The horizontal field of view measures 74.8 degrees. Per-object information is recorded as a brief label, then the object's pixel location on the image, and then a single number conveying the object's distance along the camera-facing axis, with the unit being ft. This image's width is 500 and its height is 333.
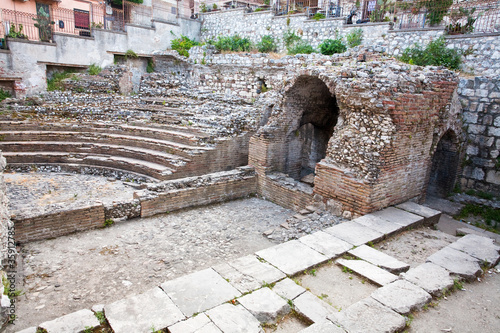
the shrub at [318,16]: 49.08
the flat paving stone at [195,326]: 10.01
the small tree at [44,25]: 44.65
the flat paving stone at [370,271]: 12.94
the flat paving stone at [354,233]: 16.11
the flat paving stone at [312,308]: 10.96
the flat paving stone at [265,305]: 10.84
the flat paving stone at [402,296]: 11.35
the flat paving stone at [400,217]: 18.25
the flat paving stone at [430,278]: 12.54
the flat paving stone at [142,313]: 10.12
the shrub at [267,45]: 53.47
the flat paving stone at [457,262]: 13.73
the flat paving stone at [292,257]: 13.52
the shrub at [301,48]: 47.15
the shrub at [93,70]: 49.37
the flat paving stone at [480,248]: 15.14
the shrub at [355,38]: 43.24
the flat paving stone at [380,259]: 13.84
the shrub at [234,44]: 55.08
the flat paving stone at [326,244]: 14.85
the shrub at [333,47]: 43.62
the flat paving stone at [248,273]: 12.29
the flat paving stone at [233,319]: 10.16
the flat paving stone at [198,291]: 11.15
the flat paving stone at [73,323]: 10.00
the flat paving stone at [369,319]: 10.23
